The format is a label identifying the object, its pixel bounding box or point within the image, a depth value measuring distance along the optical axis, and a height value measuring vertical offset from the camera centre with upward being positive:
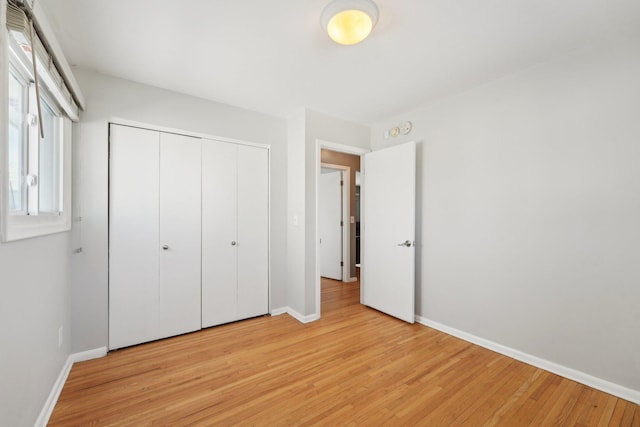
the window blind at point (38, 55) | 1.21 +0.83
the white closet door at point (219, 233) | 2.81 -0.23
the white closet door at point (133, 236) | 2.36 -0.23
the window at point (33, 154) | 1.31 +0.36
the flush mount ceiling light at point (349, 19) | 1.50 +1.14
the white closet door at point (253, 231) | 3.04 -0.23
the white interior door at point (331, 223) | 4.96 -0.20
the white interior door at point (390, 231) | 2.97 -0.21
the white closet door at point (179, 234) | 2.59 -0.23
